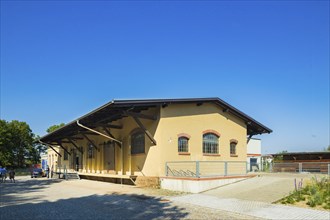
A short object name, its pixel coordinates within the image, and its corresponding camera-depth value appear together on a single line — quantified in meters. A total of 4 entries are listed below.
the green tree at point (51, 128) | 75.00
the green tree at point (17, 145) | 59.12
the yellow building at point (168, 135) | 19.86
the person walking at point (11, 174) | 31.60
